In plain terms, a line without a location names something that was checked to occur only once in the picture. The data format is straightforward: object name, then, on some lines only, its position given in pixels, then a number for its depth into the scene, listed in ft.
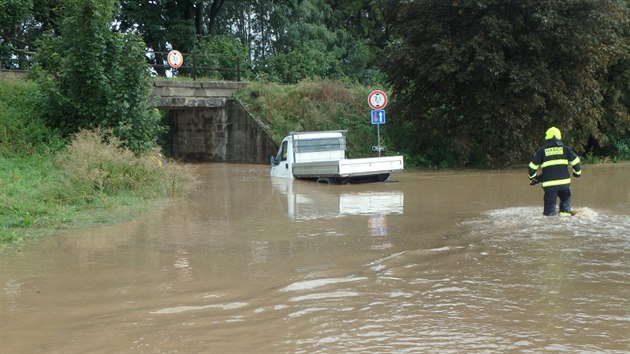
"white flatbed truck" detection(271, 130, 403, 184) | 62.34
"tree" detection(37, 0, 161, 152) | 60.95
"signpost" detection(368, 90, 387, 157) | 74.18
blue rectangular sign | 74.08
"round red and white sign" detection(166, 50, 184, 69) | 96.62
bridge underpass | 95.50
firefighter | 37.42
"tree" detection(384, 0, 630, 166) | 76.38
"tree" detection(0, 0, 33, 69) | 86.84
